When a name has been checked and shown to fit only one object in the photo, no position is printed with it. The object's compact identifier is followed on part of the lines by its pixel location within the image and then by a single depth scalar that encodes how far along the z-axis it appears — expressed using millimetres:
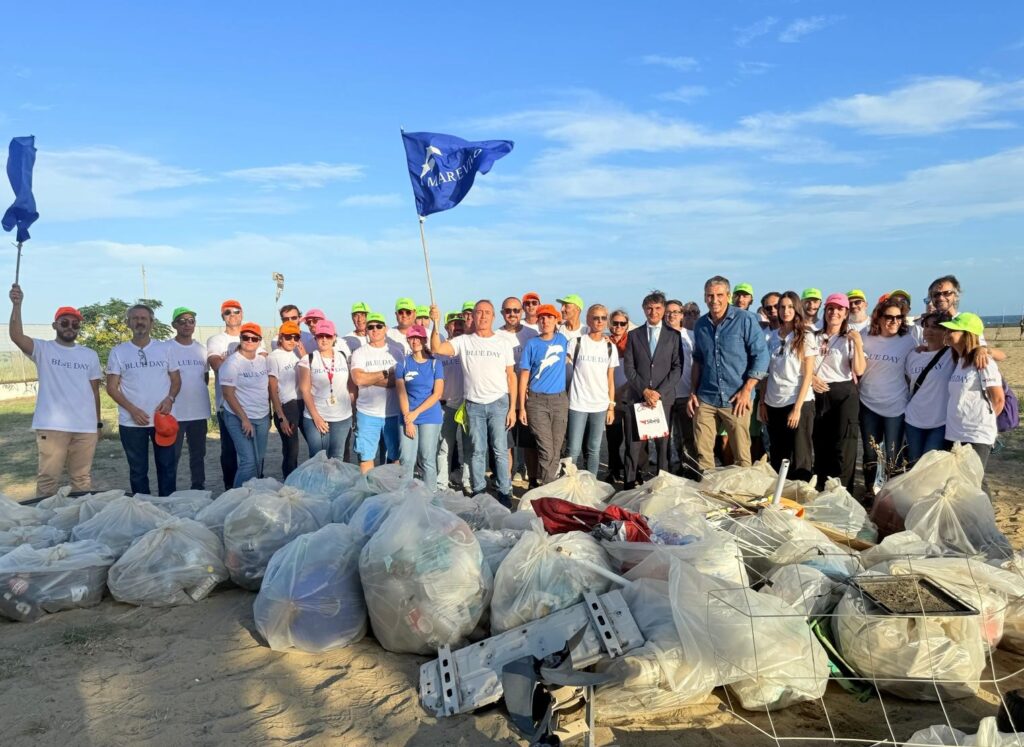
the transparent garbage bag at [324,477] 4875
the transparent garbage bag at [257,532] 3873
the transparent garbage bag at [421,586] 3082
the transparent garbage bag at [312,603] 3207
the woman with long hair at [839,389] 5449
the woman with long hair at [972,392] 4539
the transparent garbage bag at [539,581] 3018
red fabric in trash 3654
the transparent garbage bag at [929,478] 4160
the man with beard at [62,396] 5168
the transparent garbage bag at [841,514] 4234
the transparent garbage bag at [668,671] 2541
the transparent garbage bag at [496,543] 3422
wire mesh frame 2502
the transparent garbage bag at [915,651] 2611
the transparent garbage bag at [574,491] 4723
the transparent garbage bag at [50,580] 3598
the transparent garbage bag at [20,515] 4465
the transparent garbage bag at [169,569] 3717
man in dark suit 5852
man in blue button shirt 5531
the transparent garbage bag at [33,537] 4020
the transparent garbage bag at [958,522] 3744
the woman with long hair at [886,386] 5312
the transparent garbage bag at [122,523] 4156
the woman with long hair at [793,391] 5418
